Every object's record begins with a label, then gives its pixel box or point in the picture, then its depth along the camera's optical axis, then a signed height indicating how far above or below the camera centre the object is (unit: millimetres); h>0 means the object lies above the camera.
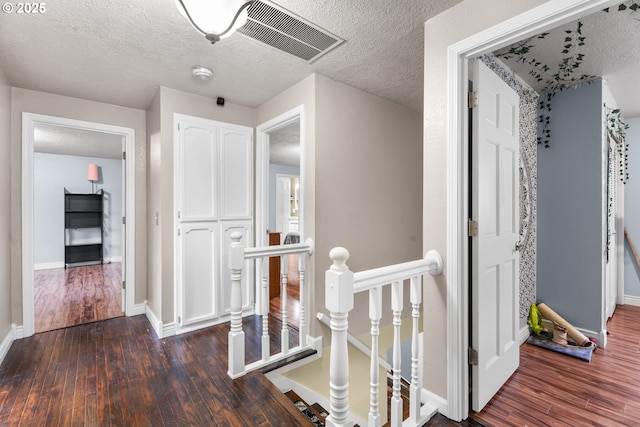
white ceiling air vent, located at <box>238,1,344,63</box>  1744 +1158
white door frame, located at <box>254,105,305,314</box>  3301 +279
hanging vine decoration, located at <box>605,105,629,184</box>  2842 +733
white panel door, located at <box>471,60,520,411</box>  1697 -153
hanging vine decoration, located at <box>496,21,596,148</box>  2027 +1128
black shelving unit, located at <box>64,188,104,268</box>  6184 -189
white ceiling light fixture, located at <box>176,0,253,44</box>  1373 +923
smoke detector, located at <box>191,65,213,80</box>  2420 +1149
